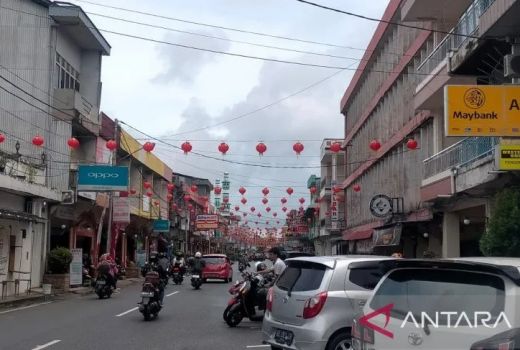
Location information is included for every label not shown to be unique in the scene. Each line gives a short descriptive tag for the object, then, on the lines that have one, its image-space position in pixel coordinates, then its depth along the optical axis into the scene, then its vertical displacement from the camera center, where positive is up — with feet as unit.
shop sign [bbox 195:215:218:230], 226.38 +8.15
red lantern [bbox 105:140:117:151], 85.51 +13.42
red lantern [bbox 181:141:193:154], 72.23 +11.13
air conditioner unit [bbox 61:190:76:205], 93.81 +6.82
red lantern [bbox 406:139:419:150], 76.46 +12.52
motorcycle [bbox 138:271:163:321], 50.29 -4.24
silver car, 27.12 -2.43
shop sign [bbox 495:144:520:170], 48.75 +7.12
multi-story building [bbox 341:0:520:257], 55.93 +16.38
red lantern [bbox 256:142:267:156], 69.17 +10.70
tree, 46.88 +1.54
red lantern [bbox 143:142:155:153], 81.24 +12.68
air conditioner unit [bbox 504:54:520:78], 47.25 +13.81
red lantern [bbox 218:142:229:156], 70.49 +10.84
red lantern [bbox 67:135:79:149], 81.15 +12.96
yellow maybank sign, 48.91 +10.83
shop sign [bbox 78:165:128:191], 93.81 +9.68
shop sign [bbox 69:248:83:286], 85.61 -3.54
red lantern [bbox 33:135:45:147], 78.02 +12.54
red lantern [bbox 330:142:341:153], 84.70 +13.45
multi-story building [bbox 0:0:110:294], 84.28 +19.99
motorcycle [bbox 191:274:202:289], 93.97 -5.40
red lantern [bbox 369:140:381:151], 75.15 +12.12
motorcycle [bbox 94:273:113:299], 74.38 -5.07
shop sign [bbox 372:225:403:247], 89.40 +1.70
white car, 13.88 -1.41
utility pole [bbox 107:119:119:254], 98.58 +5.32
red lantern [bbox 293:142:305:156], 69.36 +10.80
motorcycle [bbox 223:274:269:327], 46.70 -4.04
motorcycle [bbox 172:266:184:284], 105.19 -5.11
